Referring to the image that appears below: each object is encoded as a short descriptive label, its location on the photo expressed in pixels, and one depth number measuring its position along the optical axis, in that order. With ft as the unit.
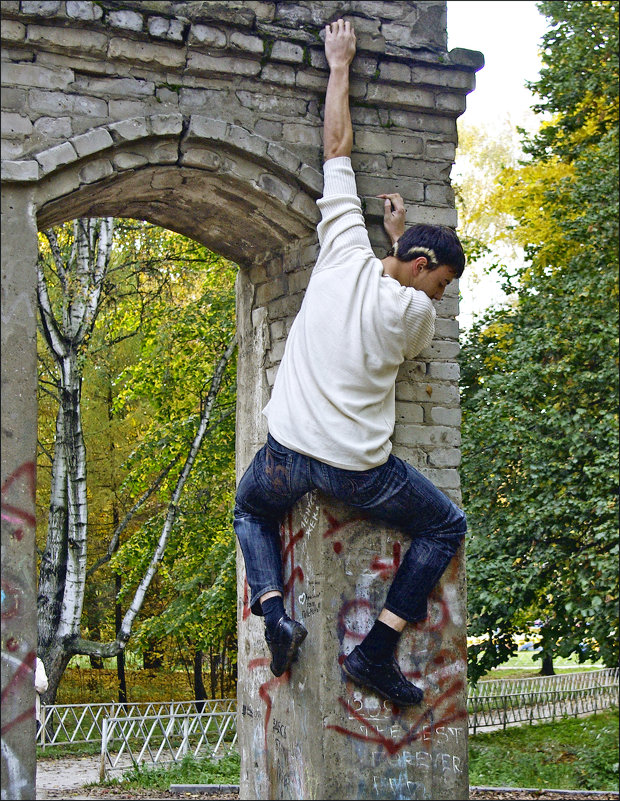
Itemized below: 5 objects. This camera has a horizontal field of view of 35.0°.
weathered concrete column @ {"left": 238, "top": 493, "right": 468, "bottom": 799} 14.99
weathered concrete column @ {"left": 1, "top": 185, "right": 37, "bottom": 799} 13.88
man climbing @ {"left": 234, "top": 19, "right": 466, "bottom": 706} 14.74
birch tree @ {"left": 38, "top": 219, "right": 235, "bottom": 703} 41.83
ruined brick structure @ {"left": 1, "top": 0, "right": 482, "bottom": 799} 14.67
